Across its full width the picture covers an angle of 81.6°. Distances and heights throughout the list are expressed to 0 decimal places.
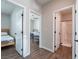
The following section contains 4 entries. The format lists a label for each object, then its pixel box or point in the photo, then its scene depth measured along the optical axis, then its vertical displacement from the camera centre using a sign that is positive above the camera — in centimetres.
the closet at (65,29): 366 -2
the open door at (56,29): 275 -1
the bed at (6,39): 199 -49
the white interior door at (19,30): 221 -5
